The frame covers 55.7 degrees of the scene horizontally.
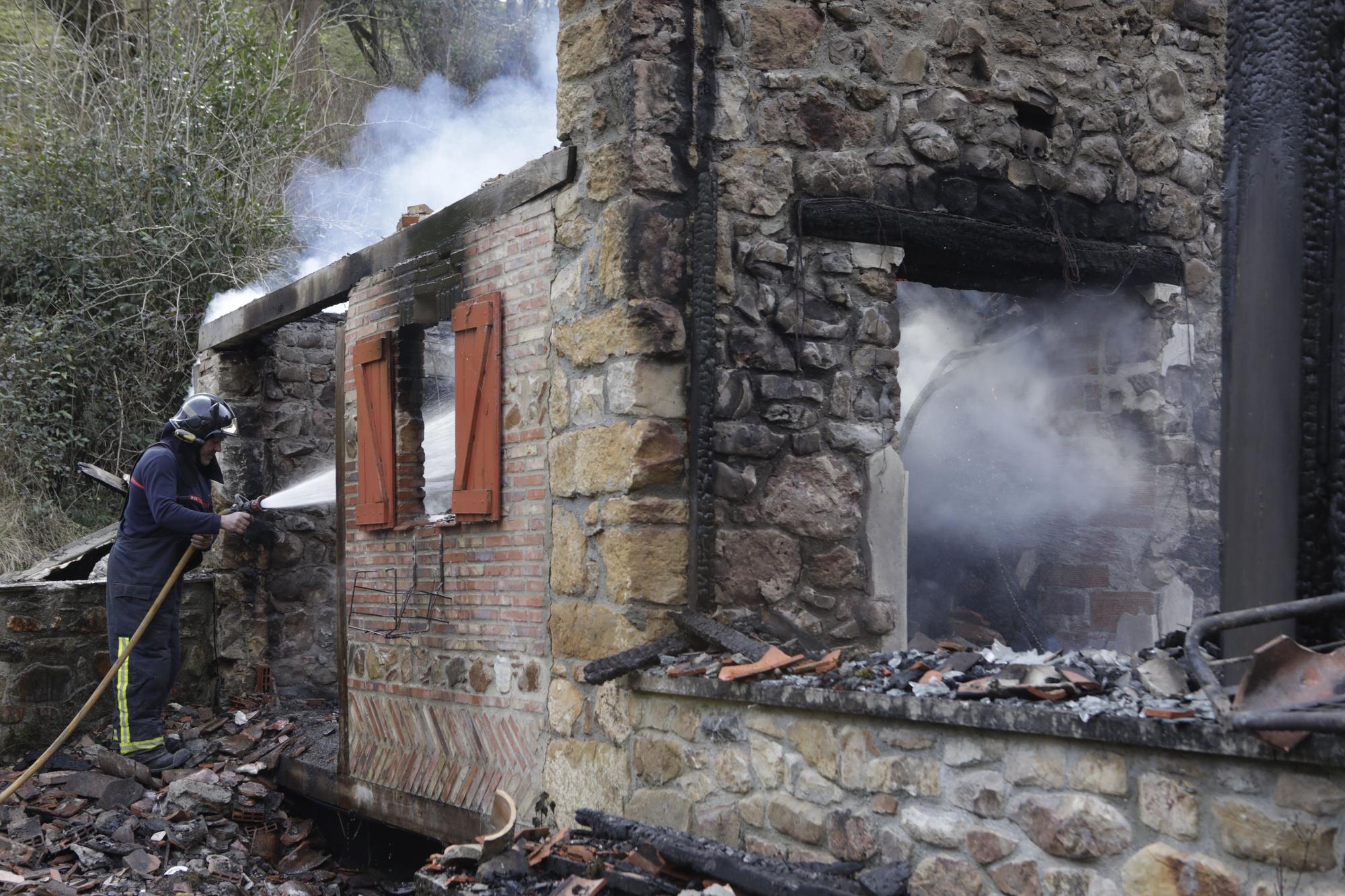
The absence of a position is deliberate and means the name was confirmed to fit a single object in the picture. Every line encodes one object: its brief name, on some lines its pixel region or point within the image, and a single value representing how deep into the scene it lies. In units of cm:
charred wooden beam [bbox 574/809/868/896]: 375
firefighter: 804
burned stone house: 529
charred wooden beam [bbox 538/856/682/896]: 397
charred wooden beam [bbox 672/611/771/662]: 483
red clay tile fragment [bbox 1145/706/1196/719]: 317
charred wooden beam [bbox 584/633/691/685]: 511
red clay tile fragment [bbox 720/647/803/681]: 450
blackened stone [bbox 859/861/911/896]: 368
